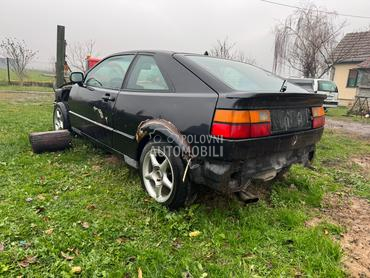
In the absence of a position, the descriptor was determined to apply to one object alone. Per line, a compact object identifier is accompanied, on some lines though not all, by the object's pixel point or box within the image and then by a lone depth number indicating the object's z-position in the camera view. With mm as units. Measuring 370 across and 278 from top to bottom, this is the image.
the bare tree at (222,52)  23834
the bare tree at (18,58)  21438
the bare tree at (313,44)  22375
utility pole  8930
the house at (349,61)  21438
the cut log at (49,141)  4512
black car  2406
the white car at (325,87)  14577
